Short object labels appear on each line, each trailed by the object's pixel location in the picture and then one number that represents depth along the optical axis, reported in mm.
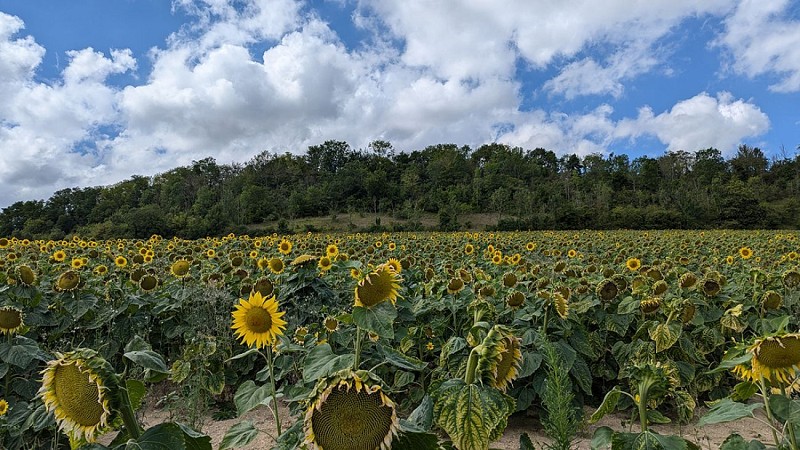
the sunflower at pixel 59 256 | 6547
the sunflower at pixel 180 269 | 4648
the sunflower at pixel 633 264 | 6090
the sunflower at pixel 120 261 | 5936
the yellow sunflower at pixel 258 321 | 2010
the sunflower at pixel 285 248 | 7285
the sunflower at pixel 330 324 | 3033
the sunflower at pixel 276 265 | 4714
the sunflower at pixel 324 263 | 4824
